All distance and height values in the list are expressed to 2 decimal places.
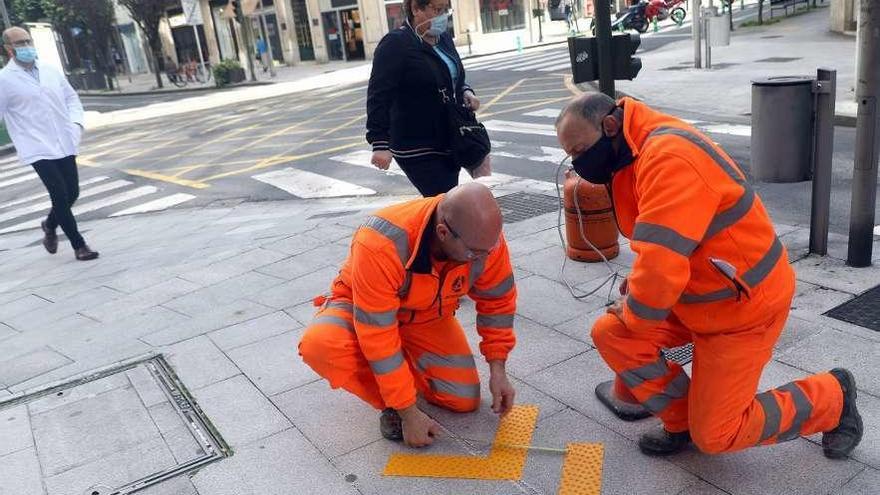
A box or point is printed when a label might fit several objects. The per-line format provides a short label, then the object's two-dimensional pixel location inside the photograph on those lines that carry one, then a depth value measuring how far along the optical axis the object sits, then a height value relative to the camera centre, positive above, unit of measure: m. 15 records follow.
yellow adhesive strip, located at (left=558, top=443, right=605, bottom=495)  2.76 -1.72
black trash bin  4.71 -0.96
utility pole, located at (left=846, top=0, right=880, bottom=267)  4.42 -1.07
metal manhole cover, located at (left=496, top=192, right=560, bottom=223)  6.86 -1.86
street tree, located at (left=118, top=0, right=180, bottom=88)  35.16 +1.46
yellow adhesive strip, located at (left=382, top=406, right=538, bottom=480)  2.93 -1.73
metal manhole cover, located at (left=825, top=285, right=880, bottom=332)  3.87 -1.78
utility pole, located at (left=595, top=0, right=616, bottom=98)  5.72 -0.38
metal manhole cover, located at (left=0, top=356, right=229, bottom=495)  3.16 -1.68
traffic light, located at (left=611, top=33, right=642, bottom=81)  5.77 -0.47
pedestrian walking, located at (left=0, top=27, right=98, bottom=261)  6.43 -0.45
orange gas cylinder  5.13 -1.48
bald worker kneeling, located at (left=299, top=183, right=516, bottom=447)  2.66 -1.16
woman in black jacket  4.10 -0.43
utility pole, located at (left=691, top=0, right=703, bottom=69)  16.31 -1.01
